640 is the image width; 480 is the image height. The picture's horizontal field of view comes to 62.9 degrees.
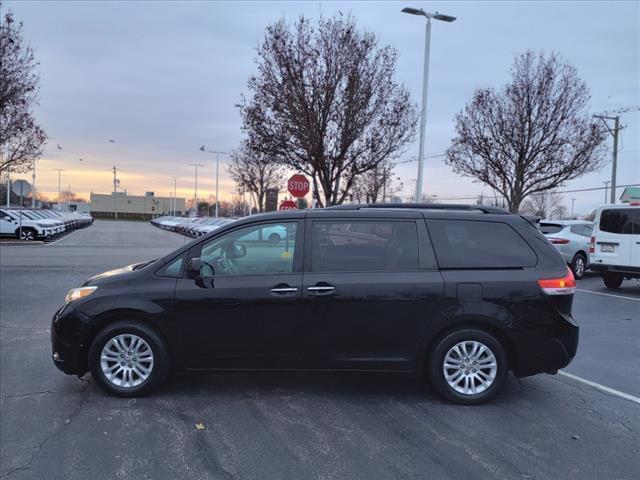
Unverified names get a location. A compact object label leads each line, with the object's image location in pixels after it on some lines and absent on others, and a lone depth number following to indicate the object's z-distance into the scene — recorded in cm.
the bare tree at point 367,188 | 5388
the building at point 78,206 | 10557
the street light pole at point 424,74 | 1716
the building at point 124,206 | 11800
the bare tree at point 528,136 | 2223
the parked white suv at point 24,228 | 2684
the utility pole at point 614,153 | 3189
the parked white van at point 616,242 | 1197
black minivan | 464
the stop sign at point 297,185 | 1408
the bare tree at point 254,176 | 4572
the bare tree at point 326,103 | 1764
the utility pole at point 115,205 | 11325
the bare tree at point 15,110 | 1984
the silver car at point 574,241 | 1509
